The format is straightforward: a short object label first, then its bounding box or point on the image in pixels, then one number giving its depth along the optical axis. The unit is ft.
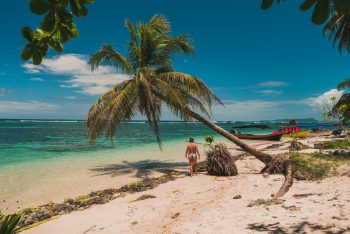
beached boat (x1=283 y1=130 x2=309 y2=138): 104.63
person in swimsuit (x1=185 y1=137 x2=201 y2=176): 35.20
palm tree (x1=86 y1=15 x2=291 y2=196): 35.88
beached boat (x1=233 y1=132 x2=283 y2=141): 96.05
